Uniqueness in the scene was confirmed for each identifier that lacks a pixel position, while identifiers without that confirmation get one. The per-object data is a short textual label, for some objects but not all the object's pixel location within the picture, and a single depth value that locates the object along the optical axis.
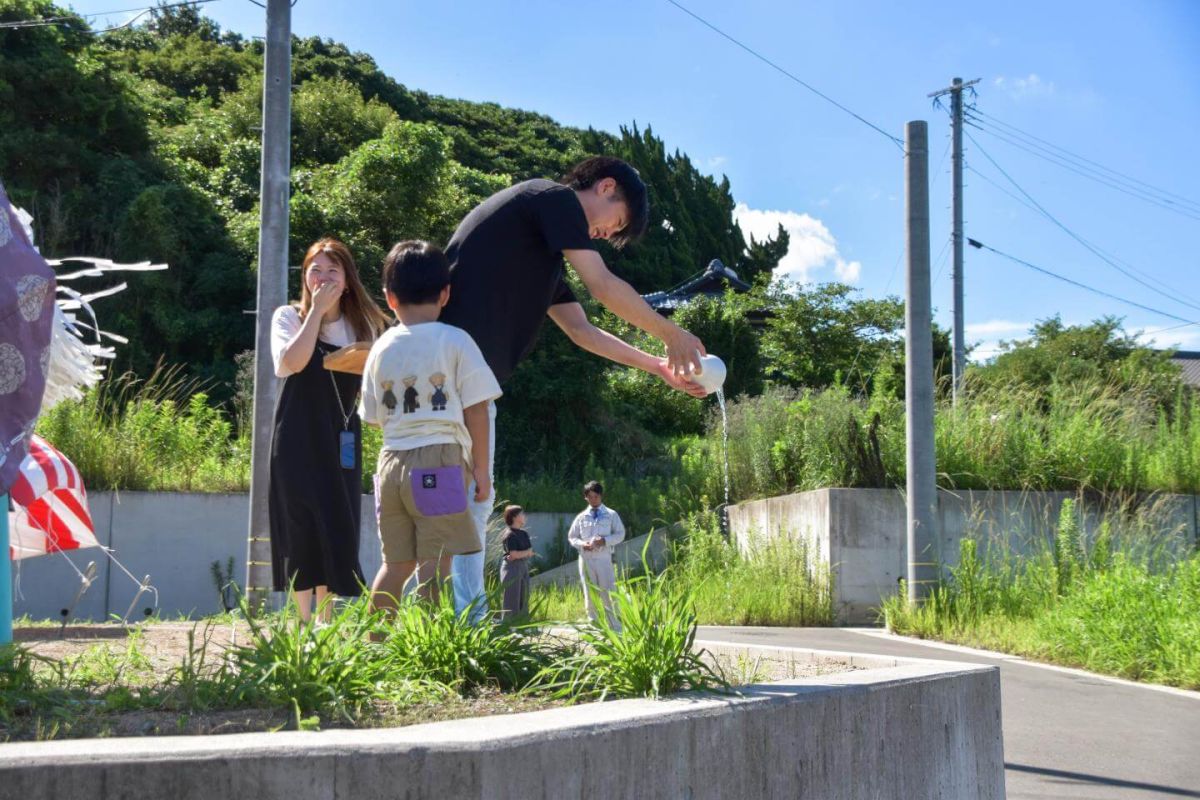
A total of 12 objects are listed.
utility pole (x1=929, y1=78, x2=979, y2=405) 23.50
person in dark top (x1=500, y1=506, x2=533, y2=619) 12.32
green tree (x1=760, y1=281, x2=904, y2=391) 38.16
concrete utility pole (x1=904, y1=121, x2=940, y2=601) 12.20
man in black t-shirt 4.00
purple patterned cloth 3.37
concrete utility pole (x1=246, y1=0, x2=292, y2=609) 8.95
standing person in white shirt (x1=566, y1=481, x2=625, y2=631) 12.73
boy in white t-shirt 3.77
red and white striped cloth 5.87
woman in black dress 4.79
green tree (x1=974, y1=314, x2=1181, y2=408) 33.94
